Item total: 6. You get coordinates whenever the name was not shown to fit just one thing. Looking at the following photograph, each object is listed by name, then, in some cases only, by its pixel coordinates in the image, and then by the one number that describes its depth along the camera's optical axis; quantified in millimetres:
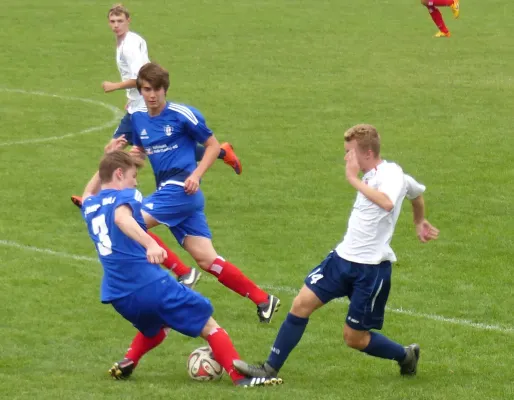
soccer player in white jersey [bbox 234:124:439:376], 15953
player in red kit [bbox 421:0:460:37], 58053
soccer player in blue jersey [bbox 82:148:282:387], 15569
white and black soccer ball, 16766
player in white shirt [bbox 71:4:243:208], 28391
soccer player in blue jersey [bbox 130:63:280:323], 19922
